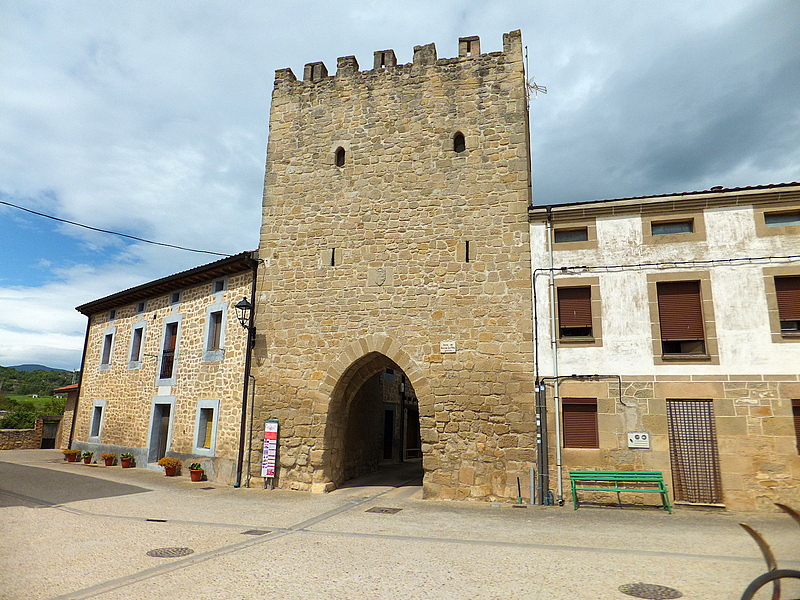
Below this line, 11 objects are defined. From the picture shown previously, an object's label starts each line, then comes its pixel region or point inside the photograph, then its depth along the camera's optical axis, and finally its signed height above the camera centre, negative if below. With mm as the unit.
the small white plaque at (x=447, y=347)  10430 +1397
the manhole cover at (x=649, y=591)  4441 -1426
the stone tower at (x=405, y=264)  10125 +3190
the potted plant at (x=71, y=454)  16359 -1348
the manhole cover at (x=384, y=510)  8684 -1540
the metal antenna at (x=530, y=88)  12755 +7996
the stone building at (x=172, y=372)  12305 +1083
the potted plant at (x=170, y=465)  12781 -1258
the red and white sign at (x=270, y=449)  10930 -710
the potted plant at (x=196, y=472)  11977 -1325
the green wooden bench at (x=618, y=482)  8734 -1004
